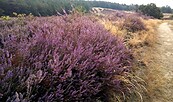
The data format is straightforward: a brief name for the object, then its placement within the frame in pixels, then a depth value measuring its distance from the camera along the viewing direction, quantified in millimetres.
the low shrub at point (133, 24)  6115
